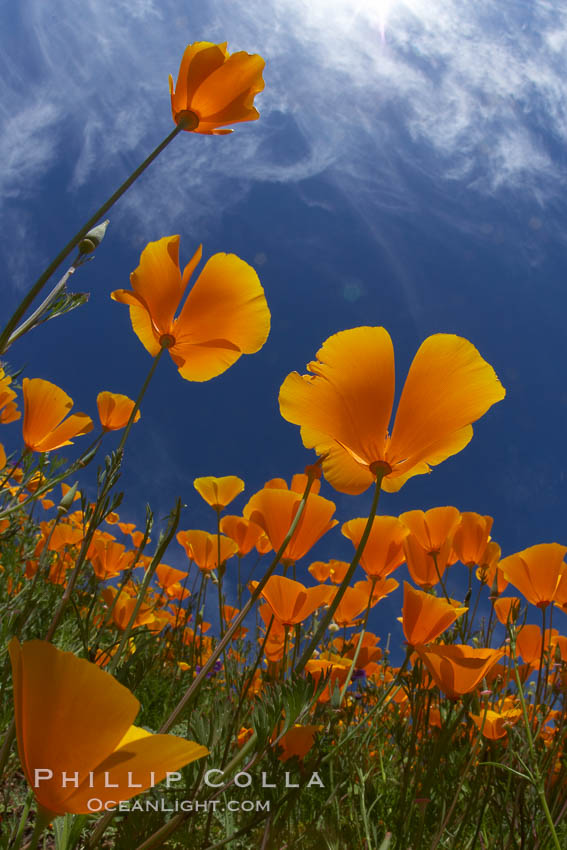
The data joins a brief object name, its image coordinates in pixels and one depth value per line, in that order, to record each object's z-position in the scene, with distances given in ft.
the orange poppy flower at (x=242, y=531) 1.63
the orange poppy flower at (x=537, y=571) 1.57
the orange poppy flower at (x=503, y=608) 1.74
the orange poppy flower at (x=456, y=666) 1.34
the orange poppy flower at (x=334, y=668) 1.45
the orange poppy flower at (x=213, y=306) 1.31
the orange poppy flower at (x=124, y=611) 1.65
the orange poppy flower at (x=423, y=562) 1.61
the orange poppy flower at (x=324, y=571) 1.84
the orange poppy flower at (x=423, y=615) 1.41
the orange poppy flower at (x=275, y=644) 1.79
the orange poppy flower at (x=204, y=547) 1.79
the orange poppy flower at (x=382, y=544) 1.51
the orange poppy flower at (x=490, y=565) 1.78
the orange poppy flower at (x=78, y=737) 0.80
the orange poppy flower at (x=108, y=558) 1.94
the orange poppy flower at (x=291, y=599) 1.41
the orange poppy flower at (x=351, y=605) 1.78
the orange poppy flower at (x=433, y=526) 1.62
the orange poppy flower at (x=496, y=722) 1.57
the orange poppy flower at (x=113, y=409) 1.73
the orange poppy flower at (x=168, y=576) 2.73
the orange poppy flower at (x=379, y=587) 1.72
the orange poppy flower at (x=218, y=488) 1.74
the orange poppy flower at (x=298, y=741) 1.27
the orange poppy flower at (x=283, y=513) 1.36
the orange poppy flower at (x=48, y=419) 1.56
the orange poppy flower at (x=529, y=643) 1.87
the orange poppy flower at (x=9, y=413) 1.94
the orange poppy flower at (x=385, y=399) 1.17
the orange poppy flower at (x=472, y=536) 1.75
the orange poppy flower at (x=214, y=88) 1.30
